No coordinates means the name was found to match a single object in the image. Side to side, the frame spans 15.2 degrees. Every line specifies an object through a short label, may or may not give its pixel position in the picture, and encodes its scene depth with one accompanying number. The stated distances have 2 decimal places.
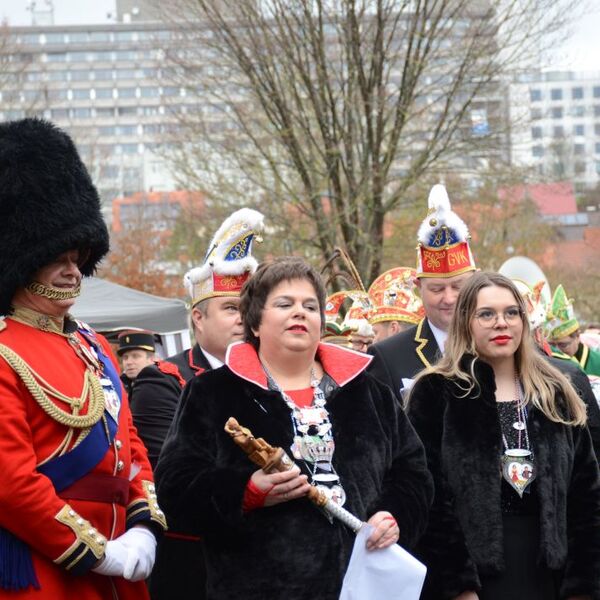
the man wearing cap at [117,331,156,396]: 17.71
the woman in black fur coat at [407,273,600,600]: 8.81
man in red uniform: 7.28
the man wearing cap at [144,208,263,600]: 10.17
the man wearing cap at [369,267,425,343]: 16.20
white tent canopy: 21.15
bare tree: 28.70
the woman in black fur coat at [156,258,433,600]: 7.78
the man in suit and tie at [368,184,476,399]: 10.97
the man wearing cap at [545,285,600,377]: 18.84
